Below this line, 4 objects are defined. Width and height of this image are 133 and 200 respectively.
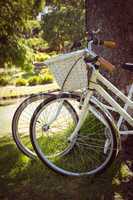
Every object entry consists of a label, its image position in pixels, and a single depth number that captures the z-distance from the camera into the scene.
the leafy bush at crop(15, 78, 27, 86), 20.42
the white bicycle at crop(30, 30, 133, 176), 3.81
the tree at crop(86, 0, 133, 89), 4.68
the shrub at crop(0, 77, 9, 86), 20.58
